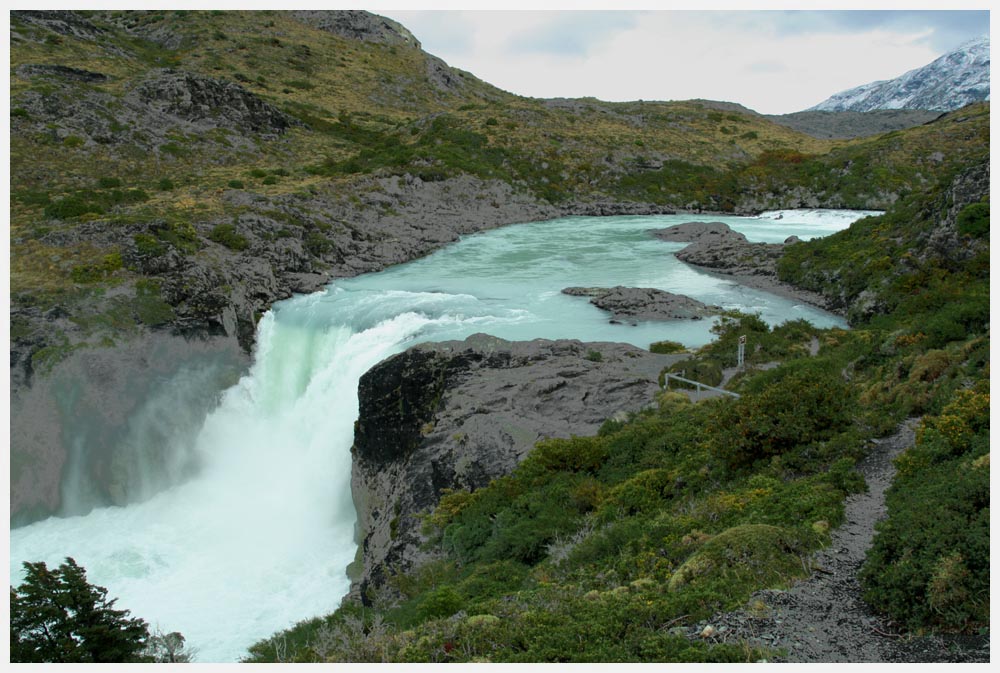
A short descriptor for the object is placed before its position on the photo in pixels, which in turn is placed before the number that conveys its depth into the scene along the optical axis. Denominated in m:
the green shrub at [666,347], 25.80
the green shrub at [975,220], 26.44
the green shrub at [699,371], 20.36
